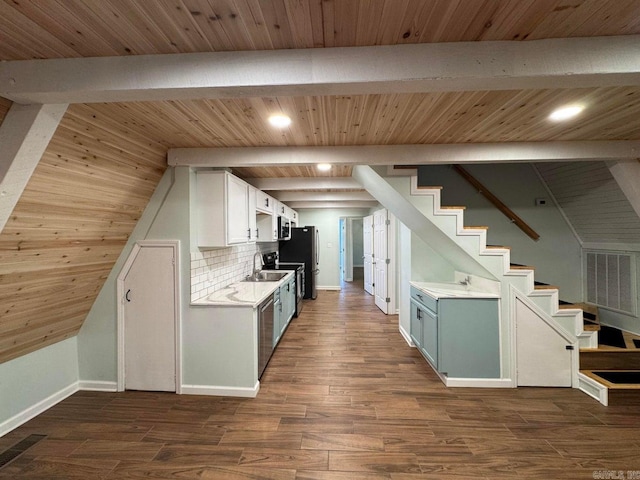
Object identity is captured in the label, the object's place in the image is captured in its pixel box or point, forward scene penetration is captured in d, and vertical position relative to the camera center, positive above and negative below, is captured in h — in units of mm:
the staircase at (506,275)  2744 -391
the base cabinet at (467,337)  2770 -1049
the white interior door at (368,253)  6430 -361
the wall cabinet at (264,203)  3750 +575
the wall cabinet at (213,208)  2740 +337
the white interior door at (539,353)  2725 -1205
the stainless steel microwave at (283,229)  4941 +220
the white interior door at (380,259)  5282 -419
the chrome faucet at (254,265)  4453 -465
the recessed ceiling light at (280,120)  1825 +861
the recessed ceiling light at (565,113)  1729 +860
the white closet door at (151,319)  2637 -791
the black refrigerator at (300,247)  6004 -171
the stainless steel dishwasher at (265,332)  2773 -1049
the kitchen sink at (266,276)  4211 -616
